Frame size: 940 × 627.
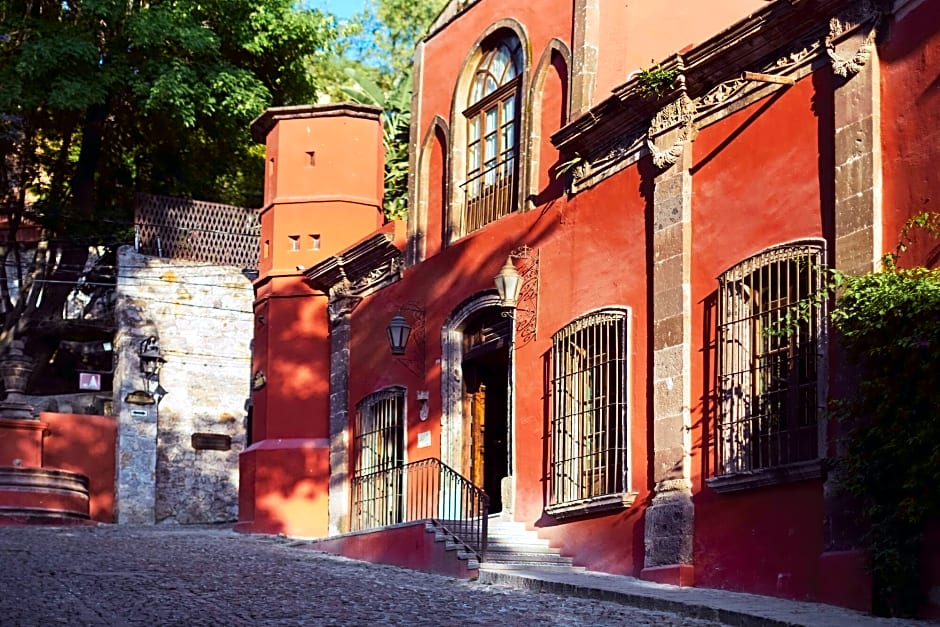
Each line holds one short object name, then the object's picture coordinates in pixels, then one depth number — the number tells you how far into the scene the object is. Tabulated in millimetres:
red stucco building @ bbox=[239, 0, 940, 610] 12039
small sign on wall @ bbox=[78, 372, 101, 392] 28469
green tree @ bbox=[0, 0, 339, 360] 27750
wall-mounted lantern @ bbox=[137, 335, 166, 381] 26438
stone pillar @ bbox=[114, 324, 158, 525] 26031
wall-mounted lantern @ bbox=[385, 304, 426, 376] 18703
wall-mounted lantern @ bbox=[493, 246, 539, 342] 16203
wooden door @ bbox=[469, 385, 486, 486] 18203
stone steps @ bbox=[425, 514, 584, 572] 14852
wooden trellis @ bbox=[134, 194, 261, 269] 28625
